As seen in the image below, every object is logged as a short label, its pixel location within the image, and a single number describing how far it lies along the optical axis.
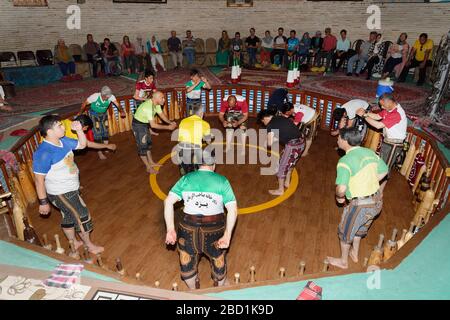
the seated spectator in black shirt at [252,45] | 14.10
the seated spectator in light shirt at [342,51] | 12.88
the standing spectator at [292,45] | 13.48
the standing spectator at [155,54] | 13.45
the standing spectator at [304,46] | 13.39
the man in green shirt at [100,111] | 6.35
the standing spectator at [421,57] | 10.95
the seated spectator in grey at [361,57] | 12.21
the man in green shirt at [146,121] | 5.89
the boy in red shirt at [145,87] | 7.09
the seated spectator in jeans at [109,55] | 12.72
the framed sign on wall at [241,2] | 15.00
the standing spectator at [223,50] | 14.38
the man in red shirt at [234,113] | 6.80
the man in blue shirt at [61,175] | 3.56
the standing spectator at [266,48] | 14.11
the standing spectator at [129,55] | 13.11
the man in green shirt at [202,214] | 3.01
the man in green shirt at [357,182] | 3.53
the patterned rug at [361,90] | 8.95
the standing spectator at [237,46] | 13.96
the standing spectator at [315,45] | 13.34
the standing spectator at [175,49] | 13.93
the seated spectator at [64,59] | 12.09
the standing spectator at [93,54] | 12.61
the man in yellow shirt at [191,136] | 5.03
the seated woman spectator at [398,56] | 11.61
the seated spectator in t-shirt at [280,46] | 13.82
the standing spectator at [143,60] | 13.38
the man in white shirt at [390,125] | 5.01
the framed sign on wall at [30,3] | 12.10
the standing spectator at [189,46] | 14.03
